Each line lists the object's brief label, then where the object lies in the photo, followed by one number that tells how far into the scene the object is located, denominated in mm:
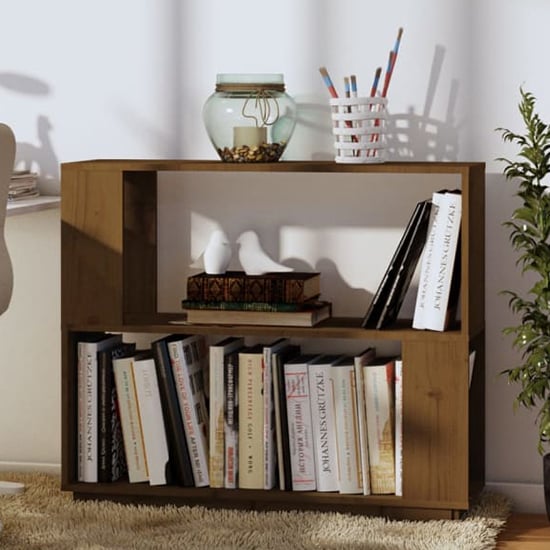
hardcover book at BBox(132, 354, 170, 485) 5072
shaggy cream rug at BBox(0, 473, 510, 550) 4575
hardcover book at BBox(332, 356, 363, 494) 4948
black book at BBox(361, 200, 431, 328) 4911
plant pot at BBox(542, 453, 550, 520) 4860
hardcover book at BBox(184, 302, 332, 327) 4951
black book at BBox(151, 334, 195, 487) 5066
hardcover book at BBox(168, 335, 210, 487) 5072
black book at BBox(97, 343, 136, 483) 5108
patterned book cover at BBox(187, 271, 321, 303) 4948
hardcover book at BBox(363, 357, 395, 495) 4917
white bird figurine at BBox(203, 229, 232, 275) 5075
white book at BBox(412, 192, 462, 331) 4799
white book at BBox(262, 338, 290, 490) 4972
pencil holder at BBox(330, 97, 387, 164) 4908
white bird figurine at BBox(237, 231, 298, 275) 5178
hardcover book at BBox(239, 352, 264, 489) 4987
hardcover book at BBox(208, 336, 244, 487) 5023
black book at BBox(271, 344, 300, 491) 4984
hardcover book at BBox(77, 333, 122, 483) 5102
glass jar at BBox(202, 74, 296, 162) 4966
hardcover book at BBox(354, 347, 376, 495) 4926
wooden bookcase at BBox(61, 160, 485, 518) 4811
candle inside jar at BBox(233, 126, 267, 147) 4963
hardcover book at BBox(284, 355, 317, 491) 4969
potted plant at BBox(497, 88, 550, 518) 4708
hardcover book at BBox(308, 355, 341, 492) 4960
